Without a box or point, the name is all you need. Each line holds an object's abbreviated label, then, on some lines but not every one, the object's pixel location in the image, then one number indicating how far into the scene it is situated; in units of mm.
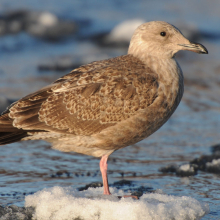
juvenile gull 10383
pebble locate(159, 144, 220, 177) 12422
